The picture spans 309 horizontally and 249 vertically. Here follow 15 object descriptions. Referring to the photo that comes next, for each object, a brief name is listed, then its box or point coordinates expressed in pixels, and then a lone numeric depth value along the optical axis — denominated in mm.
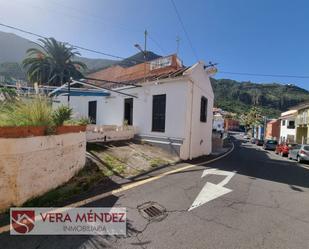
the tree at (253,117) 58153
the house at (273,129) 42647
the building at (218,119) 43610
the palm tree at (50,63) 22752
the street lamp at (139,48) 13048
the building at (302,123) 25701
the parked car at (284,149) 17272
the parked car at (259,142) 32257
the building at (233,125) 82968
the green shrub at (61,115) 4589
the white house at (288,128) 31117
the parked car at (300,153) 12180
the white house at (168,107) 9381
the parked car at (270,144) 24538
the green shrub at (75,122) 5331
